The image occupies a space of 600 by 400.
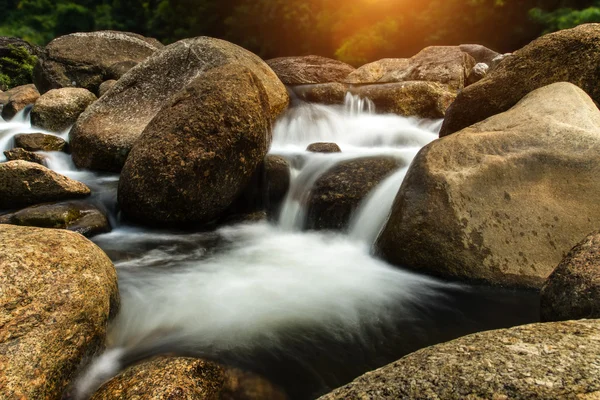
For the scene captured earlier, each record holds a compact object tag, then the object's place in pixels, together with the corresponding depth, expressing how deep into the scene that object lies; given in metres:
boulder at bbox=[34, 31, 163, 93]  13.02
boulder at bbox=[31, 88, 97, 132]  9.31
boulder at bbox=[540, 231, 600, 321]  2.07
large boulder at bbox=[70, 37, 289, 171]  6.79
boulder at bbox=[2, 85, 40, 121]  13.00
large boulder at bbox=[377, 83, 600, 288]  3.25
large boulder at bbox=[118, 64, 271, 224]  4.55
